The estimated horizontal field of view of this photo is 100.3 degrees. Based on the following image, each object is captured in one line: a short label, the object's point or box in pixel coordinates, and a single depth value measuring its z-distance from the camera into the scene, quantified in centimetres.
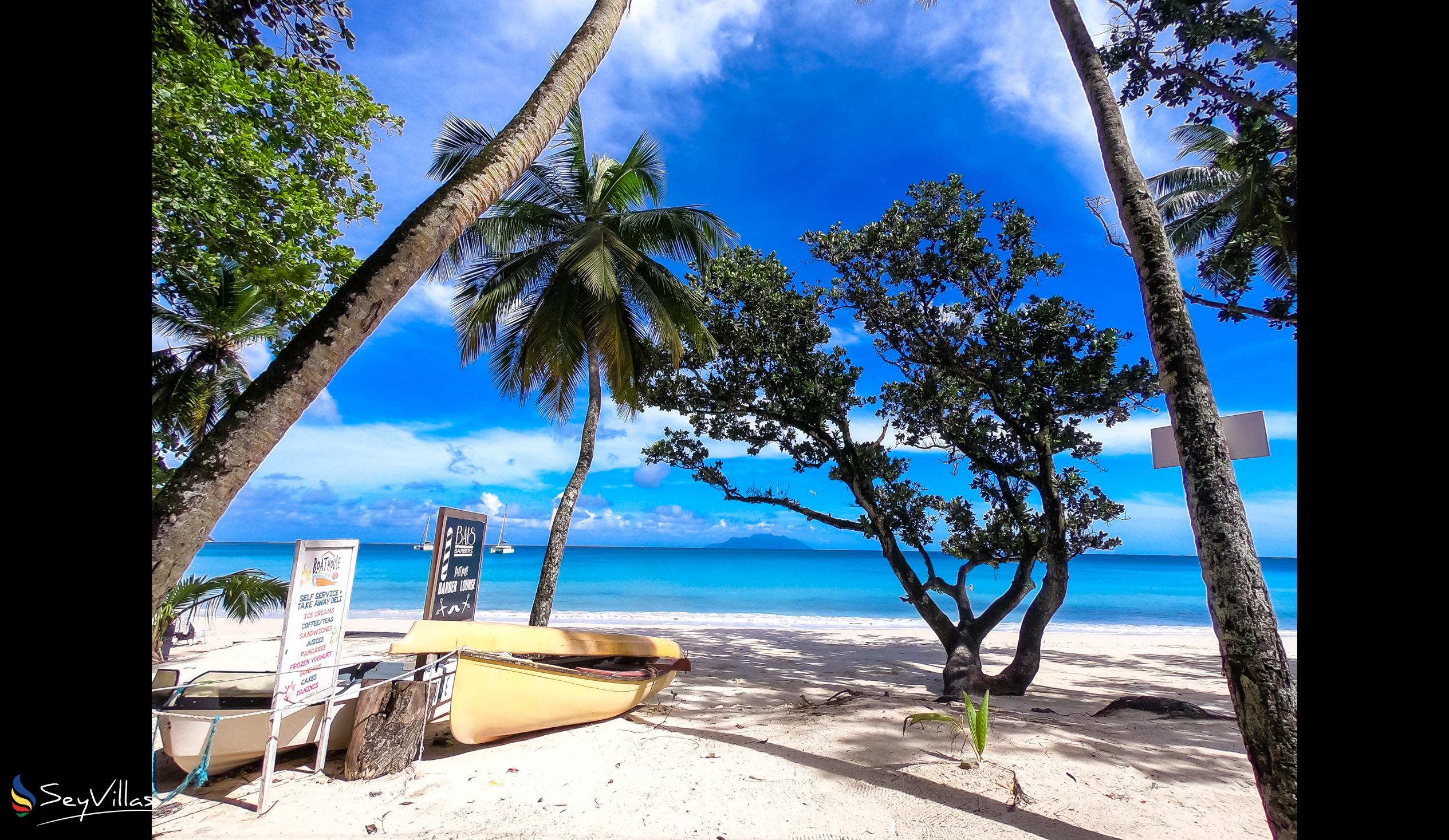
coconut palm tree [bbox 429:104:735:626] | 955
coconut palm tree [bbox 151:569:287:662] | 750
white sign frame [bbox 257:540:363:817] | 415
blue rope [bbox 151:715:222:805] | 366
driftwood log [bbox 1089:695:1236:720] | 641
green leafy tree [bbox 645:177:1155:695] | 736
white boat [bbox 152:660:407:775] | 414
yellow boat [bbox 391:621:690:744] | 497
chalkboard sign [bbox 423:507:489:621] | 618
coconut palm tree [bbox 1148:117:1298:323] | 580
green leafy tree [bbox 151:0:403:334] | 507
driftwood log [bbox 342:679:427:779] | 439
